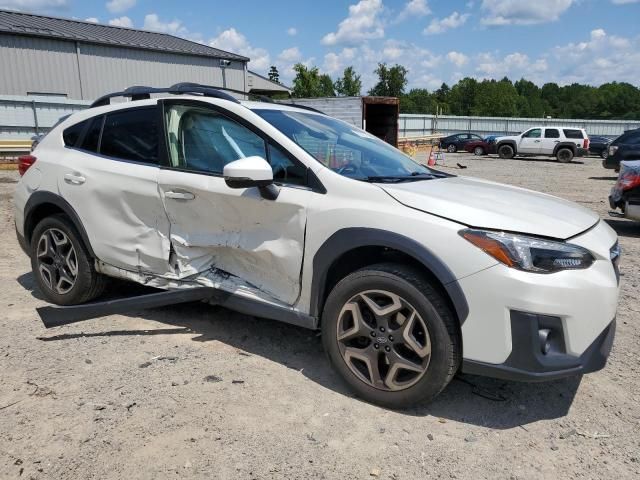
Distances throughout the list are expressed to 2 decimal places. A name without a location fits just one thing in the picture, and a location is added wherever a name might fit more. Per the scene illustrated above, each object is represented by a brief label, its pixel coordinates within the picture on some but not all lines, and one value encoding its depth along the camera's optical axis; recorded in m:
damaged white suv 2.48
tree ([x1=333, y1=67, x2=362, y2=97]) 61.59
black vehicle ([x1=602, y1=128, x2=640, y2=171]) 14.73
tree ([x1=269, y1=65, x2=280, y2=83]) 112.63
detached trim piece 3.13
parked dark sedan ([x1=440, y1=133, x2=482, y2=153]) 32.53
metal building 23.41
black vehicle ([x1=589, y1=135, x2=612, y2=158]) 30.03
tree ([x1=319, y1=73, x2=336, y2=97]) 74.39
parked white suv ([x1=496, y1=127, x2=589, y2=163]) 25.61
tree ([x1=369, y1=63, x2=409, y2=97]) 65.31
